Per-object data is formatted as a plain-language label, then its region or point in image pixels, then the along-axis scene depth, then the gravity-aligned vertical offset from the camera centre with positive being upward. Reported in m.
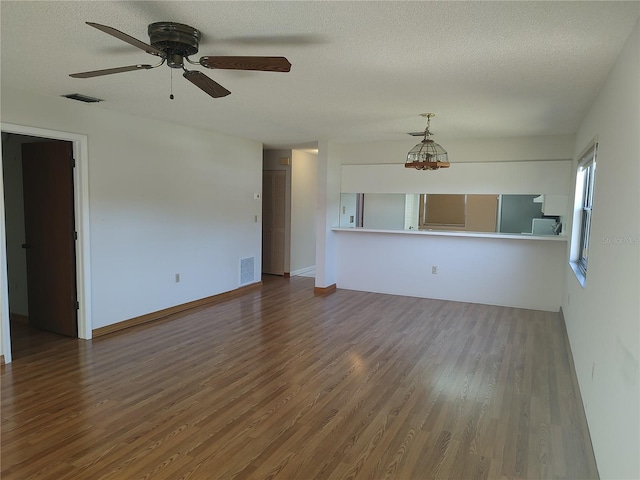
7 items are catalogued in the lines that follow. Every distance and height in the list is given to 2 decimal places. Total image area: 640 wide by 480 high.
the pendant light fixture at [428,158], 4.56 +0.61
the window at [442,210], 6.24 -0.01
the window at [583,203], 4.00 +0.10
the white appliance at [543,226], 5.79 -0.19
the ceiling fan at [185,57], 2.13 +0.77
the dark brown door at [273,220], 8.02 -0.28
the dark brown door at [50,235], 4.23 -0.36
